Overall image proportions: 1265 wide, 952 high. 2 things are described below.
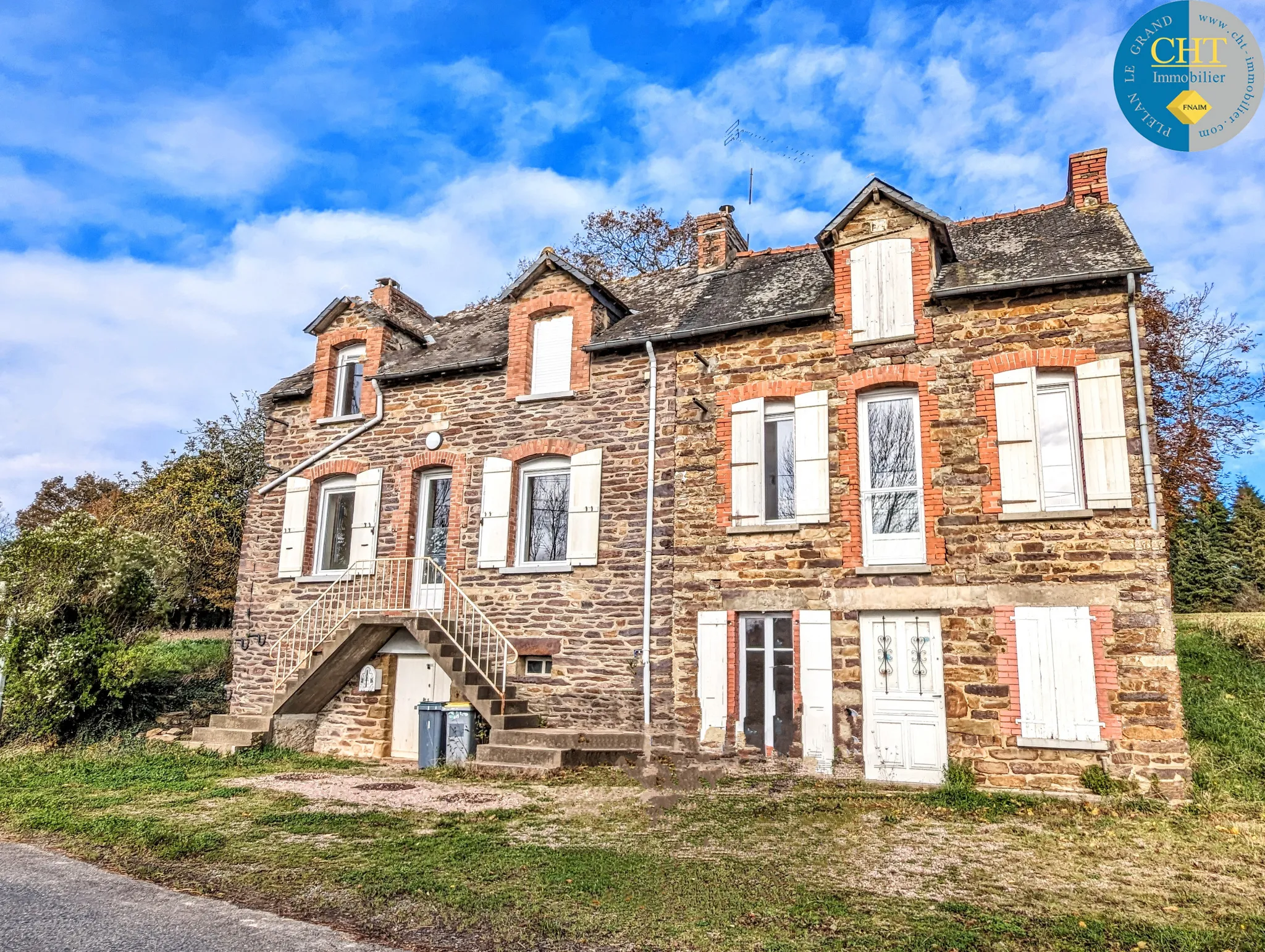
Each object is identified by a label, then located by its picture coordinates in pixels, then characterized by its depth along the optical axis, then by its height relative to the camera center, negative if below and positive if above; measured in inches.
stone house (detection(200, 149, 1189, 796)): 381.4 +67.7
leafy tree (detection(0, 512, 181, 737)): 503.2 +11.8
